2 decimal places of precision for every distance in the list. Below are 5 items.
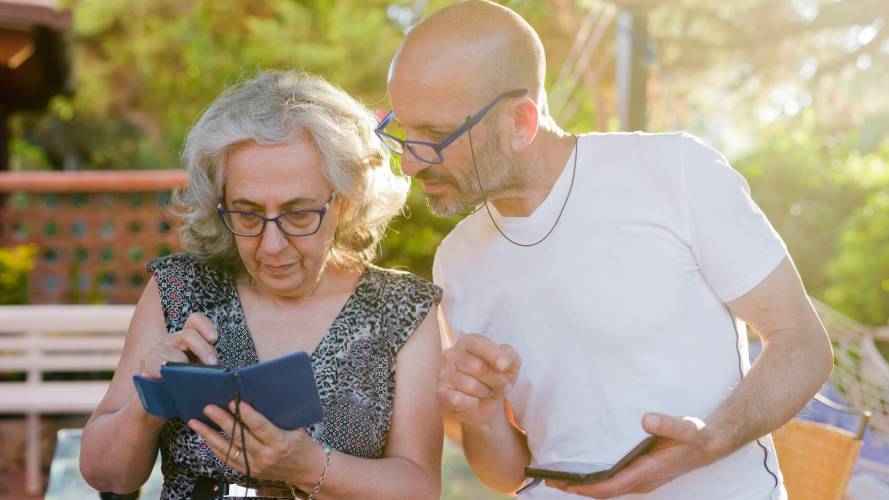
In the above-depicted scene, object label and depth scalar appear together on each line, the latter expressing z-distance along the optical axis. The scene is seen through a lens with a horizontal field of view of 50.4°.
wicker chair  2.29
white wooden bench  5.02
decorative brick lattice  6.78
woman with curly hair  2.05
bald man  1.97
